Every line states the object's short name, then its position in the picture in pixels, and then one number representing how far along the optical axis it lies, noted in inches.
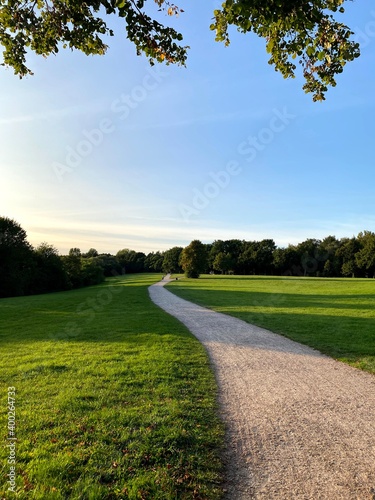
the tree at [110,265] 3949.3
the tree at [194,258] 2669.8
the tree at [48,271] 2042.3
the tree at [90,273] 2554.1
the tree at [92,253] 4586.6
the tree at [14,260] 1760.6
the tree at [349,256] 3102.9
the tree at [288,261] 3484.3
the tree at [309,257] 3454.7
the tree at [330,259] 3308.1
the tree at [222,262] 3484.3
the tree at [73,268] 2376.0
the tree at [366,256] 2886.3
